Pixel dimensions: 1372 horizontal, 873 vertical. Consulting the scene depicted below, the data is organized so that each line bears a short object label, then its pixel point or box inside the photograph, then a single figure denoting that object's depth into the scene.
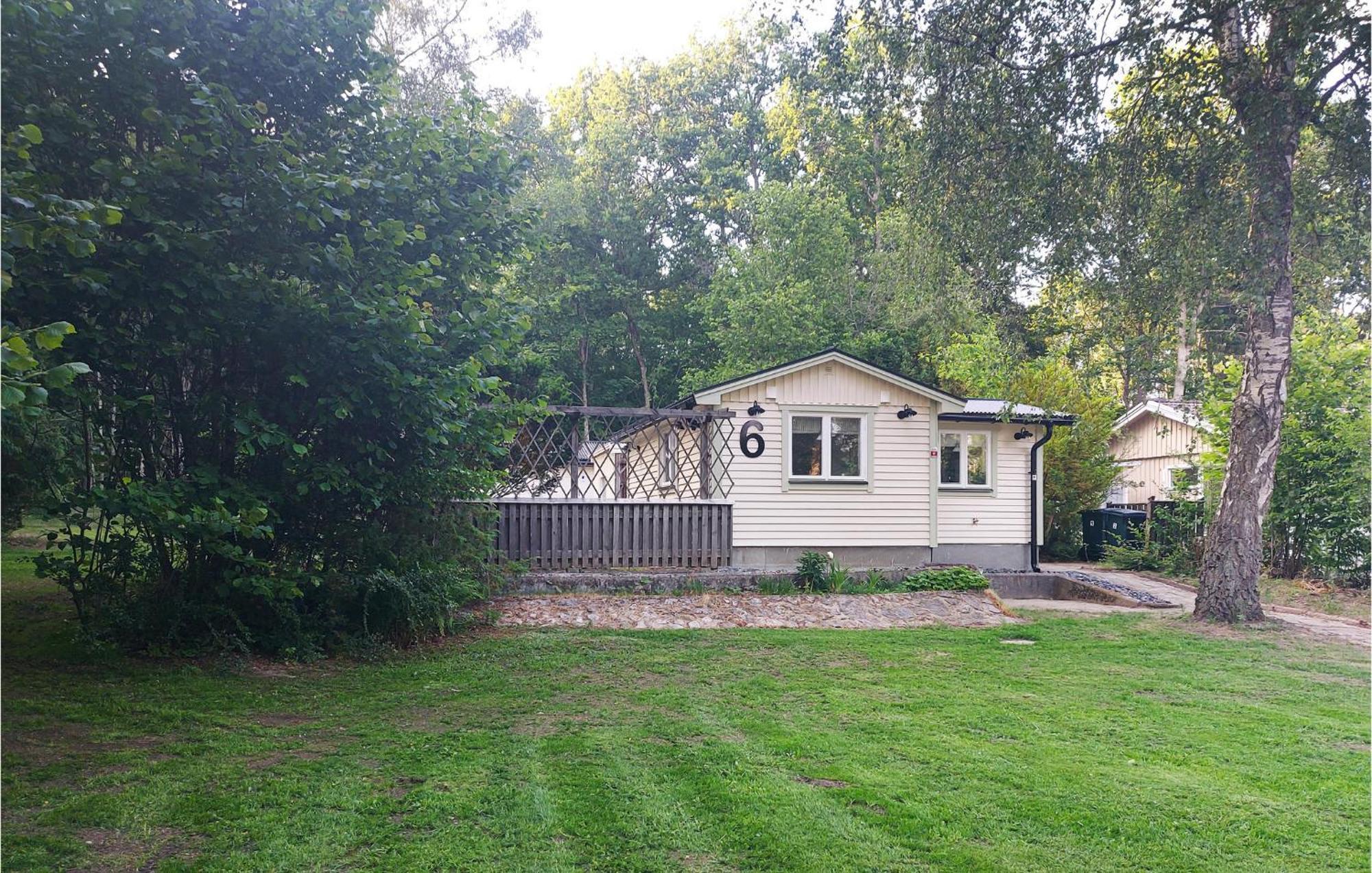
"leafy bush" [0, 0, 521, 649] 5.60
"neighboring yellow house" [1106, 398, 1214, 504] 18.88
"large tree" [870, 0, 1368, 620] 7.83
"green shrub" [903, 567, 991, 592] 11.51
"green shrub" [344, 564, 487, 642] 7.41
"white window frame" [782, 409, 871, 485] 12.55
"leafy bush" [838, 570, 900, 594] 11.47
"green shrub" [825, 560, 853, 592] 11.38
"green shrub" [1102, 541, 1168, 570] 15.01
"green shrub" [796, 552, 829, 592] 11.41
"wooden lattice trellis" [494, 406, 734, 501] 11.11
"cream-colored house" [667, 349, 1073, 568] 12.27
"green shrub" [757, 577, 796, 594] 11.22
